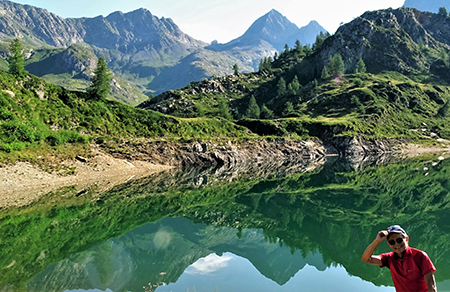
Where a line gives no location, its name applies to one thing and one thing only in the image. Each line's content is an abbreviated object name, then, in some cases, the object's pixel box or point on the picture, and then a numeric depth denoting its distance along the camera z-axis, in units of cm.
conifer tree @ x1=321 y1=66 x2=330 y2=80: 18746
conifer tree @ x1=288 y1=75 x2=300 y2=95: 18238
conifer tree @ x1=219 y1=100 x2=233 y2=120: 15150
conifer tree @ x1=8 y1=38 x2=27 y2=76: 5573
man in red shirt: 574
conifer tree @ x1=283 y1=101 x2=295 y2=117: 15050
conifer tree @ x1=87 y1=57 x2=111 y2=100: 6984
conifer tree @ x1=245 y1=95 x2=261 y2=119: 16588
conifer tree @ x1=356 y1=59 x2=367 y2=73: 18988
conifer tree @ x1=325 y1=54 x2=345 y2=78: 18862
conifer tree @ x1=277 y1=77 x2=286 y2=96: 19440
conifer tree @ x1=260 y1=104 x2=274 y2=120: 16462
